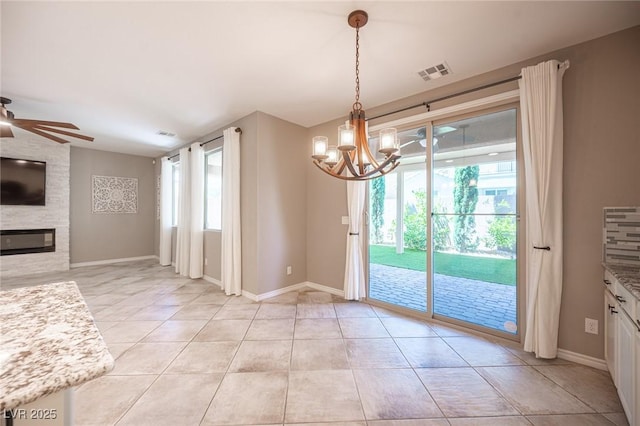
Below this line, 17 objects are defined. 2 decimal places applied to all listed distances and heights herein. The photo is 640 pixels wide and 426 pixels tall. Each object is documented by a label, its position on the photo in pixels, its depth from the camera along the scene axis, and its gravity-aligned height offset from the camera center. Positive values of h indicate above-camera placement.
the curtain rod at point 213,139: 3.90 +1.33
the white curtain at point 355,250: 3.51 -0.51
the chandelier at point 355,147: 1.75 +0.50
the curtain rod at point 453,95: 2.44 +1.32
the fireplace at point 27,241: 4.74 -0.53
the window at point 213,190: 4.62 +0.46
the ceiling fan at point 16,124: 2.45 +0.94
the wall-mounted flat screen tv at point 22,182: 4.71 +0.63
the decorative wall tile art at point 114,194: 5.96 +0.49
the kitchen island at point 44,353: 0.58 -0.39
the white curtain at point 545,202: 2.16 +0.10
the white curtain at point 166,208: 5.86 +0.14
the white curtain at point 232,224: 3.84 -0.15
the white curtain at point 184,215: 4.94 -0.02
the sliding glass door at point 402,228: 3.19 -0.20
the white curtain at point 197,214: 4.69 +0.00
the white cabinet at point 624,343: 1.36 -0.82
